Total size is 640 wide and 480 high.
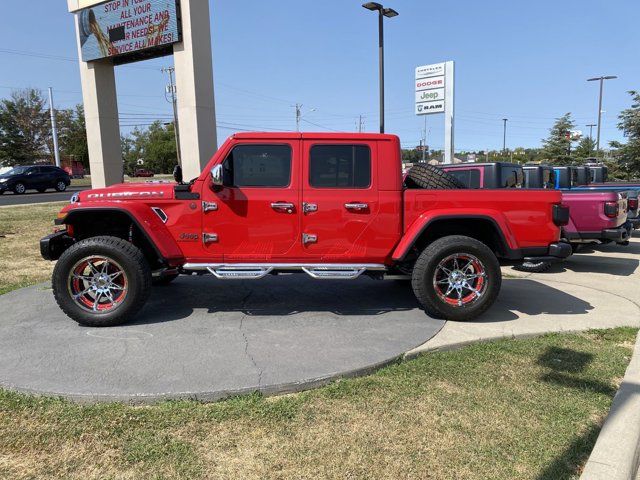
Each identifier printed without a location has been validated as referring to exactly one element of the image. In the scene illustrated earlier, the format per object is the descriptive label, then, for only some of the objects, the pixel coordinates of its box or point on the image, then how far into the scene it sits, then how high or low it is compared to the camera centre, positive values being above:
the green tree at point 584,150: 40.72 +1.30
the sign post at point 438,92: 26.14 +4.31
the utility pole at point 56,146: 47.53 +3.24
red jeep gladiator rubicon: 4.76 -0.51
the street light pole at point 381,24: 13.67 +4.26
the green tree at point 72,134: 64.88 +6.04
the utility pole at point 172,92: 44.03 +7.87
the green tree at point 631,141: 23.70 +1.15
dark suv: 27.64 -0.01
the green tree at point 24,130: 57.59 +6.11
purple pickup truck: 7.25 -0.83
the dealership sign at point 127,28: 13.86 +4.68
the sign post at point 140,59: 13.40 +3.69
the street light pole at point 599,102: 33.95 +4.62
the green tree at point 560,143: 37.59 +1.77
